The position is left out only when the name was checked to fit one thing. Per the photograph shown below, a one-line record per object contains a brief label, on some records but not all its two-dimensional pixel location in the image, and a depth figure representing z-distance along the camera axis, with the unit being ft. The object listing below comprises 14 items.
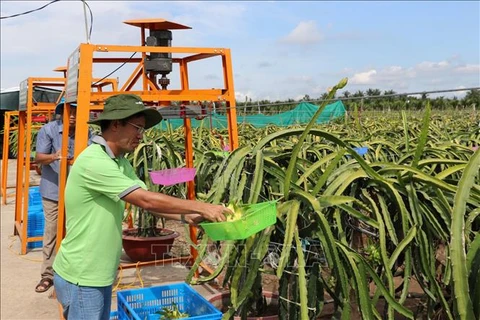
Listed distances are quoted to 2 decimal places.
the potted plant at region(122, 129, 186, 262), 17.02
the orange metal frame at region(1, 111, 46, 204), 30.81
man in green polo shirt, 8.16
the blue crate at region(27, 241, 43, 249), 21.65
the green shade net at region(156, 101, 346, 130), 54.64
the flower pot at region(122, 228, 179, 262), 17.93
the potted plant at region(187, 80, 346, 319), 7.94
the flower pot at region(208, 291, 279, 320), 11.15
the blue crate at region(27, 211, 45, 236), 22.00
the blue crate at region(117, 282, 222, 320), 9.89
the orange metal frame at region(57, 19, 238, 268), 12.30
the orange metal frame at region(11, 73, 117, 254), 20.15
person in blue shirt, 16.06
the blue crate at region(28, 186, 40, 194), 25.73
